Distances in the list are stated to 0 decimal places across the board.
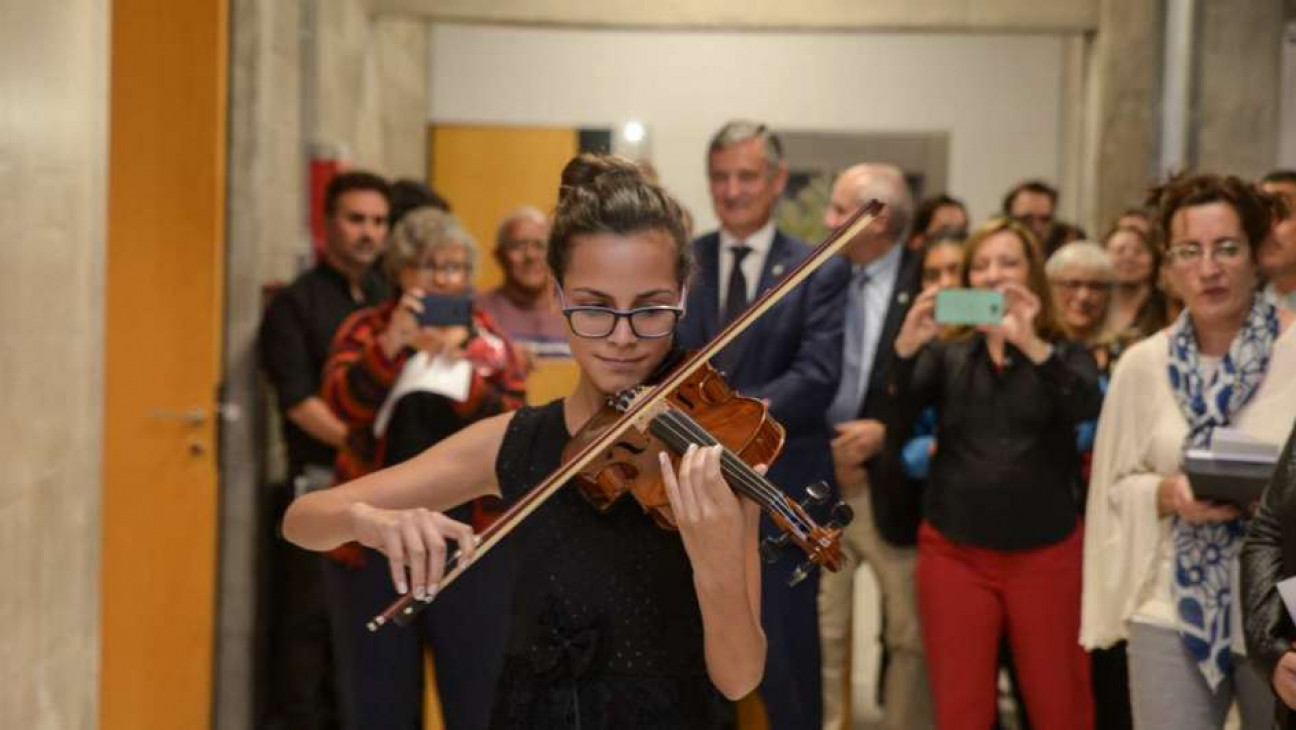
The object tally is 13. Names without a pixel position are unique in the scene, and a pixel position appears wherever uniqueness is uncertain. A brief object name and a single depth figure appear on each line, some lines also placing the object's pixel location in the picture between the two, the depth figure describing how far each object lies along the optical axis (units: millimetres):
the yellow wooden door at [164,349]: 4809
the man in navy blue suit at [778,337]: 4133
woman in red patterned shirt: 4234
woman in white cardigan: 3412
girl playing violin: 2234
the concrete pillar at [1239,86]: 6176
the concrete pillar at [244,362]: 5203
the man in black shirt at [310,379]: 5109
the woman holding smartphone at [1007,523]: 4105
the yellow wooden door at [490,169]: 8883
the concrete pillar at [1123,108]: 7182
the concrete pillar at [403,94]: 8195
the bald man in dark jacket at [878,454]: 4688
